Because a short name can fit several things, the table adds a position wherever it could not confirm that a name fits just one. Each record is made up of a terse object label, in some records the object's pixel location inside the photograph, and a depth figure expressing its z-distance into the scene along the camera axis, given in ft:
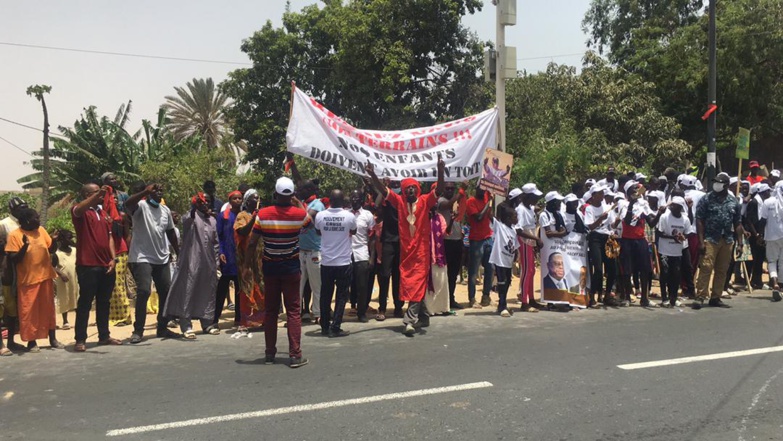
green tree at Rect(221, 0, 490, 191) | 75.61
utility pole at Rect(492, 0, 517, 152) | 38.01
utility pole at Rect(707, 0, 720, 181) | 50.65
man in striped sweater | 20.40
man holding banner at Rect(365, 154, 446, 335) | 24.90
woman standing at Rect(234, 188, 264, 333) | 25.46
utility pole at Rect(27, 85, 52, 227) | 82.33
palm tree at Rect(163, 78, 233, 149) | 139.64
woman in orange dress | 22.30
